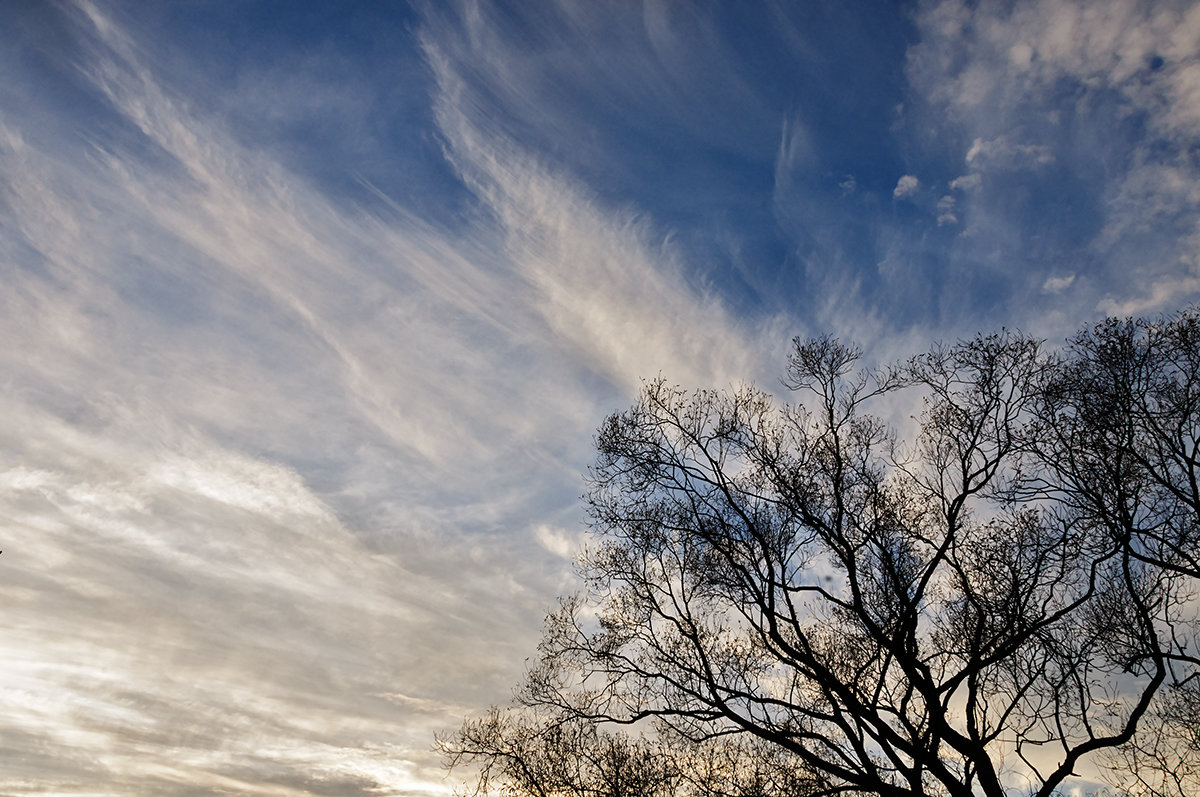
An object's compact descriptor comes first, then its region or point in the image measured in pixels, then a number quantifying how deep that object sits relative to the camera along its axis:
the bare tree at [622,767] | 16.22
